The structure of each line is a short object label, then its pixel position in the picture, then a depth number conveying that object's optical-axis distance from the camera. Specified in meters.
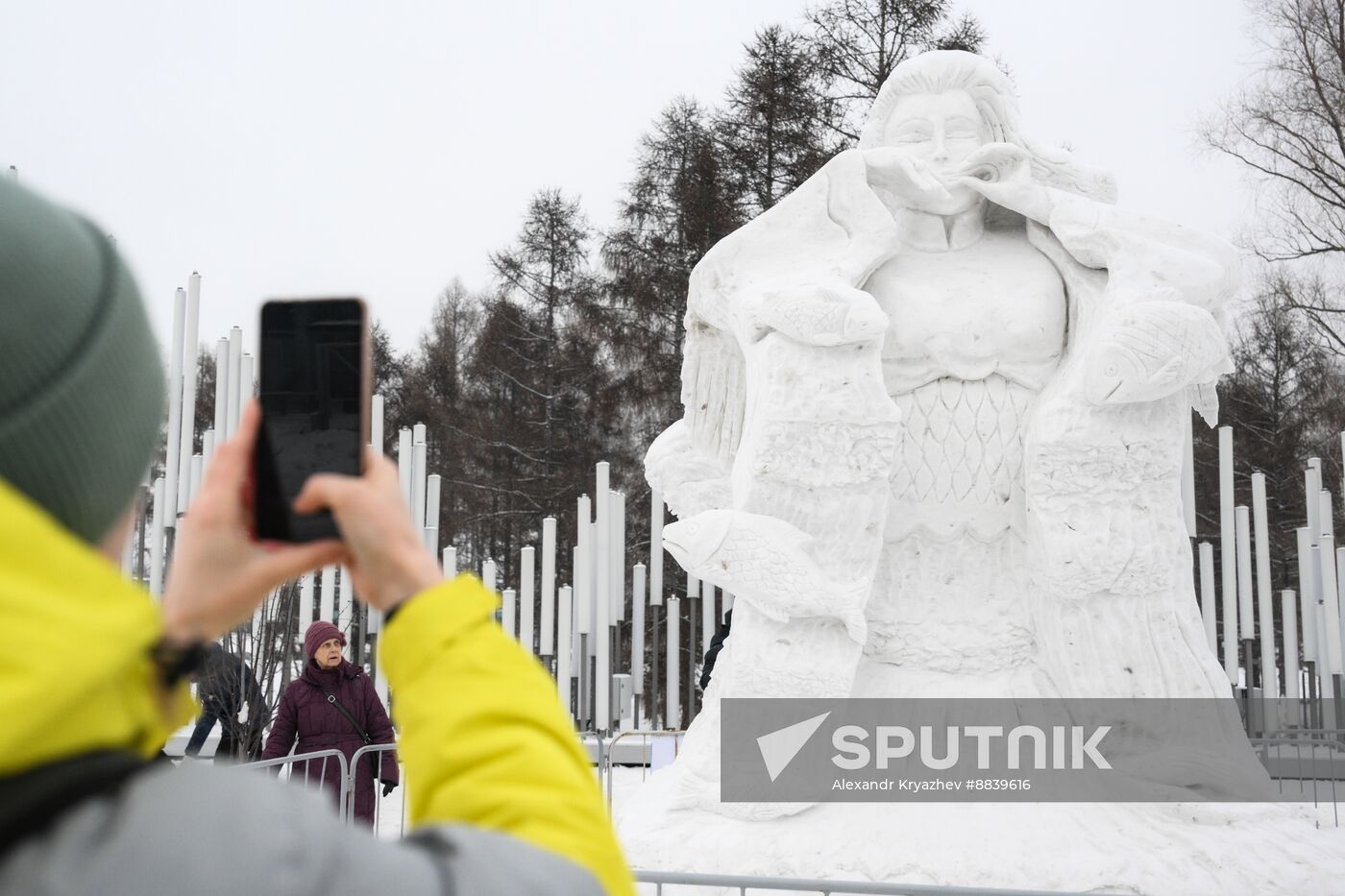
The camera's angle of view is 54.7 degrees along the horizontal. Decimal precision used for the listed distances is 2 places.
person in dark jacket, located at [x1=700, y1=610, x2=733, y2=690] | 7.59
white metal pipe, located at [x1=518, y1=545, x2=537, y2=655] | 10.21
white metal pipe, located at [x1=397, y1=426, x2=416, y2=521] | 12.17
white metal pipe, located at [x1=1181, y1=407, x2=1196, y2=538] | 8.74
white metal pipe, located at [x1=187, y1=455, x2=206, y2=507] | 10.24
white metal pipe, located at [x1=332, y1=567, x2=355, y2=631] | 11.69
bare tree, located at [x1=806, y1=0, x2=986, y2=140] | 16.72
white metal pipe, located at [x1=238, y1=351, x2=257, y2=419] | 10.04
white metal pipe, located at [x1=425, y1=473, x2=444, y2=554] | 10.09
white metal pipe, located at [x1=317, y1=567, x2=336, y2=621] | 9.62
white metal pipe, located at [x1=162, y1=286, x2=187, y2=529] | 9.33
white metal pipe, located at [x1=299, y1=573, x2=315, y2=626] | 8.99
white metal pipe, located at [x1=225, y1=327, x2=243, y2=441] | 9.58
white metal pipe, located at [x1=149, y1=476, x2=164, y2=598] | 9.59
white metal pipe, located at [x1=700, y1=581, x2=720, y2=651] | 10.62
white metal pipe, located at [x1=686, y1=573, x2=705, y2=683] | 10.83
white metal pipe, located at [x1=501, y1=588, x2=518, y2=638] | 9.68
